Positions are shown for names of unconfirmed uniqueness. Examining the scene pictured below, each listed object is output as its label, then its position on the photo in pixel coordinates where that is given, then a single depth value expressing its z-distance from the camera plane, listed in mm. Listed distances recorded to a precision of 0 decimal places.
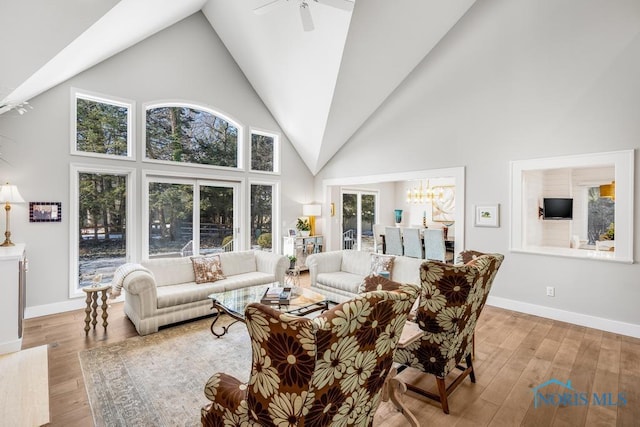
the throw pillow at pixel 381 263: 4312
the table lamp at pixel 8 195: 3549
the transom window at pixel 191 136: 5235
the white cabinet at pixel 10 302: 2986
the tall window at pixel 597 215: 5820
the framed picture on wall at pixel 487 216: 4621
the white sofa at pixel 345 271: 4207
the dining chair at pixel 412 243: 5969
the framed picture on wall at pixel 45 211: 4080
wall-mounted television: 5027
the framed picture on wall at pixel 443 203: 8664
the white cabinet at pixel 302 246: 6797
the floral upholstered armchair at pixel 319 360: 1087
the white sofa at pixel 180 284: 3508
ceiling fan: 3244
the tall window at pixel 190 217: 5250
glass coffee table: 3072
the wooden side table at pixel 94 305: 3596
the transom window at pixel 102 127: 4484
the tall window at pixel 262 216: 6578
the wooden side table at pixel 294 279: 4477
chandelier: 8358
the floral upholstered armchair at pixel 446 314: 1967
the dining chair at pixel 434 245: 5621
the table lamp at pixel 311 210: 7191
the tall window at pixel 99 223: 4488
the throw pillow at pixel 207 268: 4297
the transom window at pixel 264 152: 6539
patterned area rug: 2199
